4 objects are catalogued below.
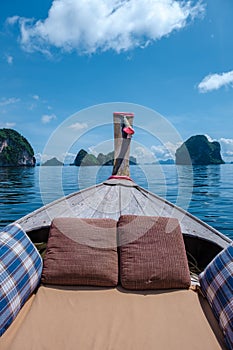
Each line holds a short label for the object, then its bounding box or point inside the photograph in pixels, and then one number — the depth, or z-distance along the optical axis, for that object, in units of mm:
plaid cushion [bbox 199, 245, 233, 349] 1066
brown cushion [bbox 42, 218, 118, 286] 1432
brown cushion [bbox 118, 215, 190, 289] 1411
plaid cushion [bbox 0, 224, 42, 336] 1132
